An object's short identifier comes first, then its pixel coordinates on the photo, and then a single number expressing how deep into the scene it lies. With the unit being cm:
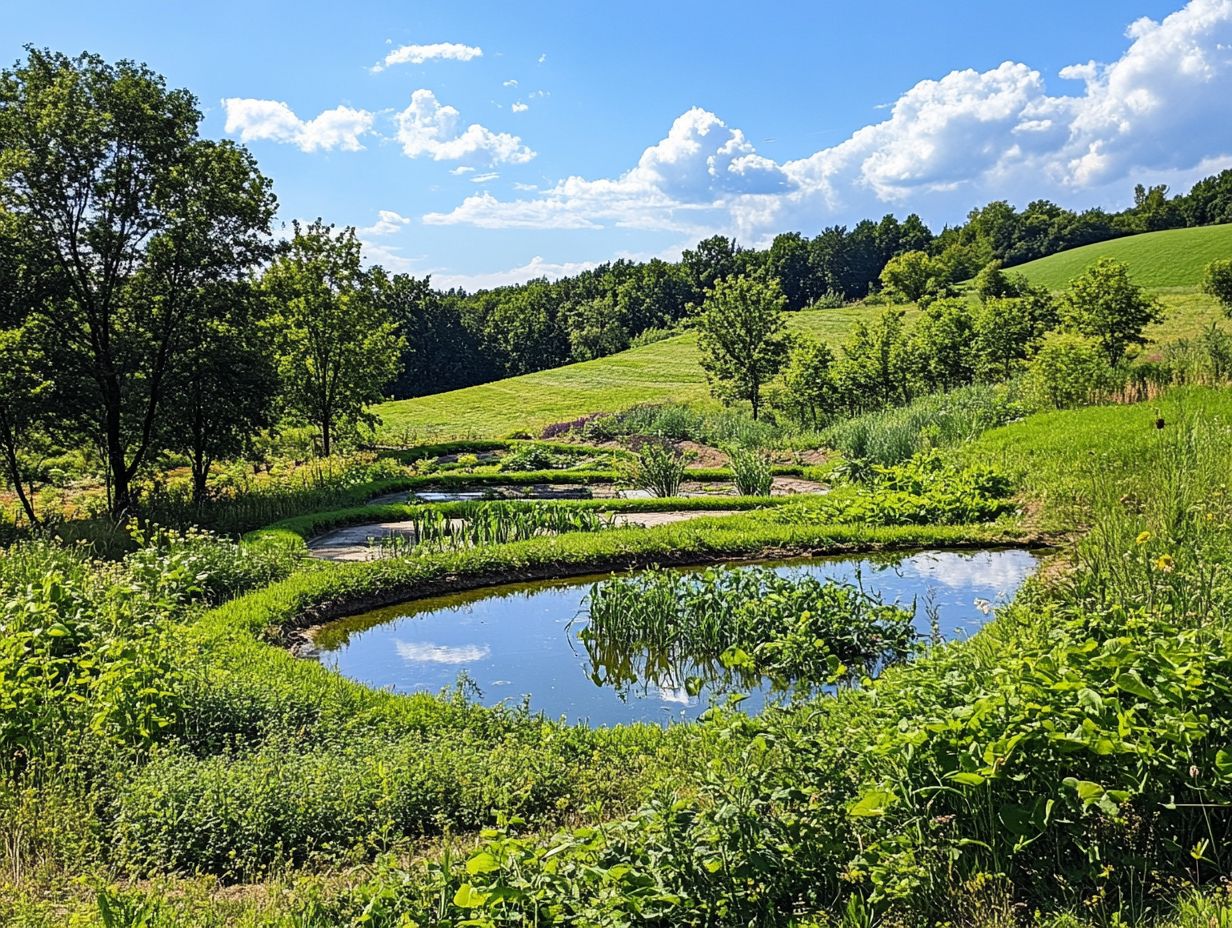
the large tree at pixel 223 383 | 1555
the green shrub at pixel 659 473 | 1553
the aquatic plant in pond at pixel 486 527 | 1077
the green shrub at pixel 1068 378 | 1752
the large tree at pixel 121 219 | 1327
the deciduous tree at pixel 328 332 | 2270
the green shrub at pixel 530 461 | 2291
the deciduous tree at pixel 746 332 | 2814
